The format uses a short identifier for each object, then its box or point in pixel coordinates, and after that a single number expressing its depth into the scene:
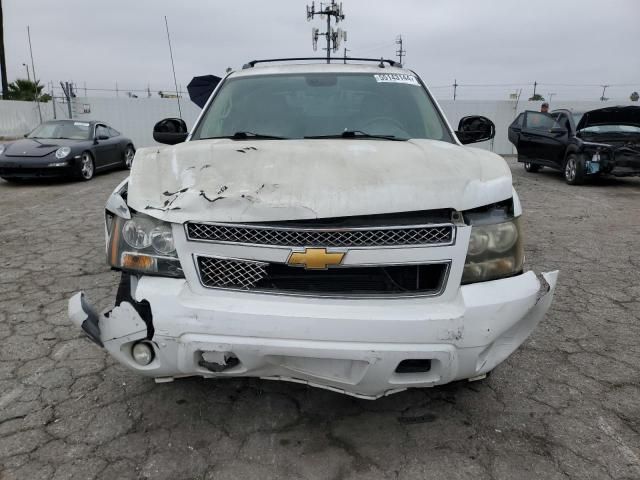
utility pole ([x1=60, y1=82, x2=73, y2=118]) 17.77
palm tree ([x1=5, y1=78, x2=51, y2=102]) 26.91
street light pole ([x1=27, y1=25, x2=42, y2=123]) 25.55
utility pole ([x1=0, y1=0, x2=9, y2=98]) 24.00
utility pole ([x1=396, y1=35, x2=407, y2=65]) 34.39
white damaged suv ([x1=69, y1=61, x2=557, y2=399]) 1.70
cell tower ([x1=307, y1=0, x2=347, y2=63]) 21.77
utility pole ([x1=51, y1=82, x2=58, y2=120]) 20.61
